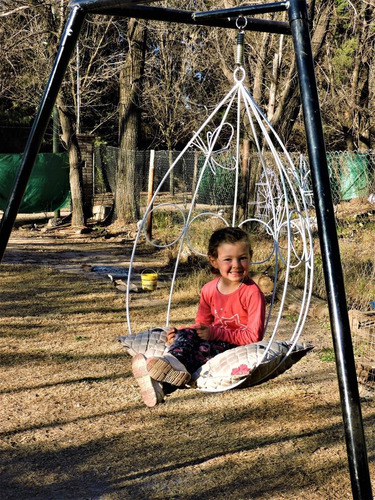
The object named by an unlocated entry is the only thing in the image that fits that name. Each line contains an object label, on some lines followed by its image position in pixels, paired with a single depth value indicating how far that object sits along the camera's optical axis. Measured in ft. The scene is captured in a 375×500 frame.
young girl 10.44
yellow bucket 24.07
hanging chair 9.40
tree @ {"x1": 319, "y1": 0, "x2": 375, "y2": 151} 44.46
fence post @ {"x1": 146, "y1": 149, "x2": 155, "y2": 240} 33.49
